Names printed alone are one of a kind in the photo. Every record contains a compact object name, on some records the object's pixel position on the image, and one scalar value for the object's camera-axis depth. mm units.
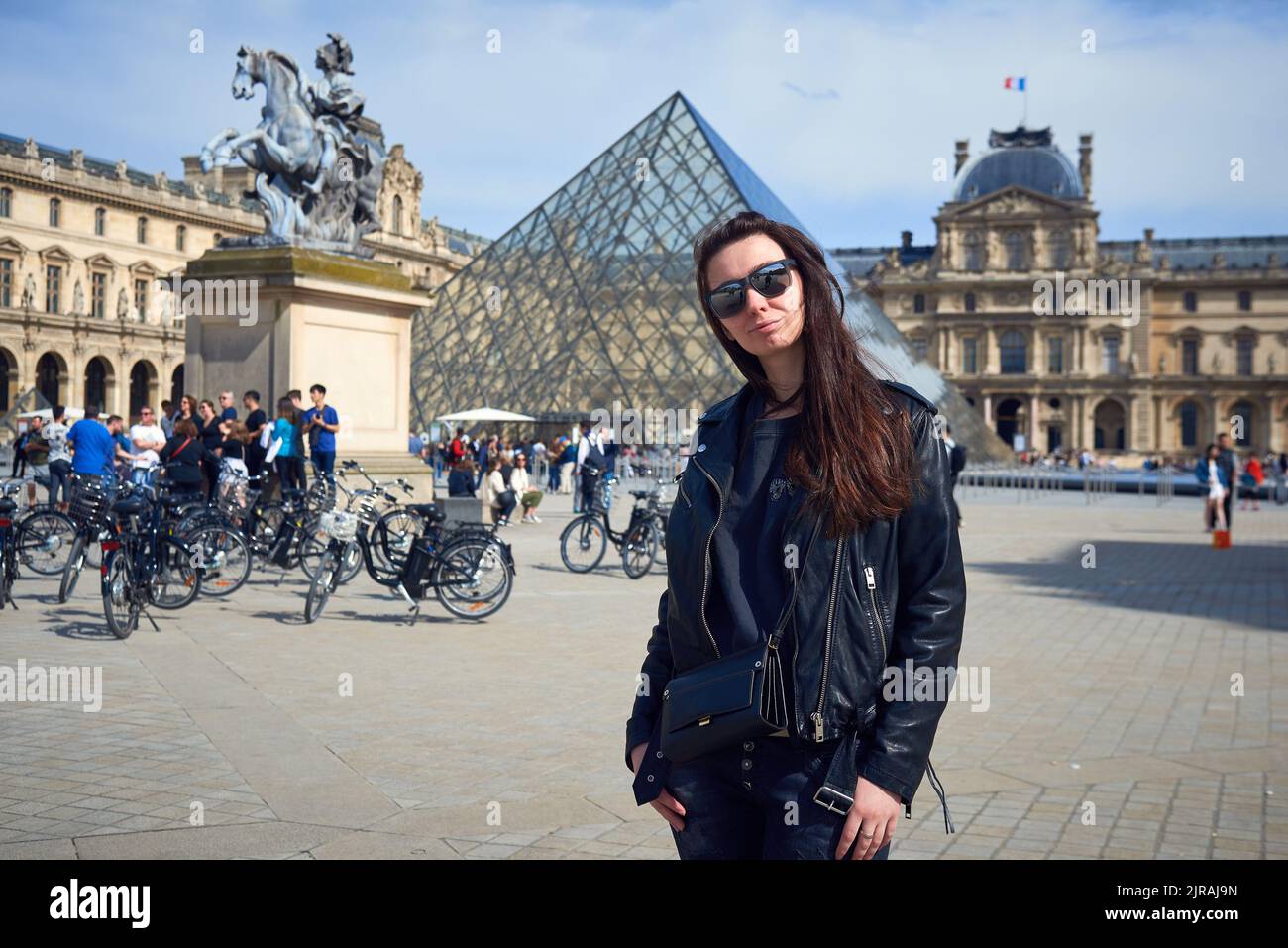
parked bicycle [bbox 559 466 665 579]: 11828
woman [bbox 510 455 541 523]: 18219
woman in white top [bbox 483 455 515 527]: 14273
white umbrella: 31812
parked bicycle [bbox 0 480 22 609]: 8672
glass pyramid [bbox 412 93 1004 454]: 34656
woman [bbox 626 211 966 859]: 1938
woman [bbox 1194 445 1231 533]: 16938
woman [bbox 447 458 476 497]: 19594
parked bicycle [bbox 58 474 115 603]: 8297
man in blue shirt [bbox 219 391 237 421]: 11938
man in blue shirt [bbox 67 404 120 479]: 11703
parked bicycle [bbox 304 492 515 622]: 8555
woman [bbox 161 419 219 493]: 11094
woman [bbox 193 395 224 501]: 11664
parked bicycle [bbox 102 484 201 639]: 7492
